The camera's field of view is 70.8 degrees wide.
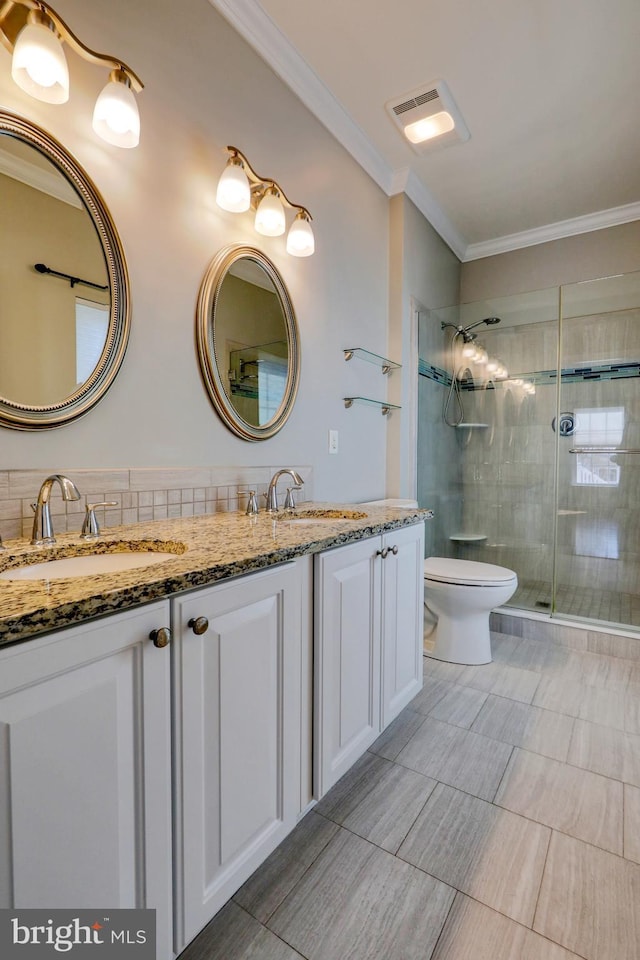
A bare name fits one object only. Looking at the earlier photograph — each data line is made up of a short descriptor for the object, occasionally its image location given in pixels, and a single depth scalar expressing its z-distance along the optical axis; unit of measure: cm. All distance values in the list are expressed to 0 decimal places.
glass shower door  276
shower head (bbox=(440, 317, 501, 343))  312
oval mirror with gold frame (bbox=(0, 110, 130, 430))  102
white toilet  218
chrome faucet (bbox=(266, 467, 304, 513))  163
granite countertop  58
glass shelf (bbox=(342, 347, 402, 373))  224
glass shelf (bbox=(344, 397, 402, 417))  225
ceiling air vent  199
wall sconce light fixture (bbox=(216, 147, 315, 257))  145
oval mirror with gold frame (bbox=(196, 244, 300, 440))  150
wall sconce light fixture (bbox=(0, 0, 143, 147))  95
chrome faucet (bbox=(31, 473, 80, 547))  97
